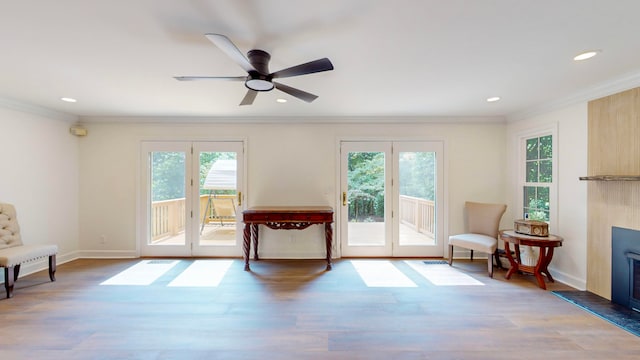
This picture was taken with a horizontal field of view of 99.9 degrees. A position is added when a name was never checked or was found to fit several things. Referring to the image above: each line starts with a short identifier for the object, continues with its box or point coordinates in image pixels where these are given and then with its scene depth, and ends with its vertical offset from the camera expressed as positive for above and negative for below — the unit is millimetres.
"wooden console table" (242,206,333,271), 3666 -543
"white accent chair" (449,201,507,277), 3486 -736
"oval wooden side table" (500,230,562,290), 3049 -842
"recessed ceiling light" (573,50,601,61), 2051 +977
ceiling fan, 1605 +763
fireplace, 2562 -858
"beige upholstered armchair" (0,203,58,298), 2811 -794
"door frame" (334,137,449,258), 4254 -131
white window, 3535 +27
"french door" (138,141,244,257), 4266 -300
